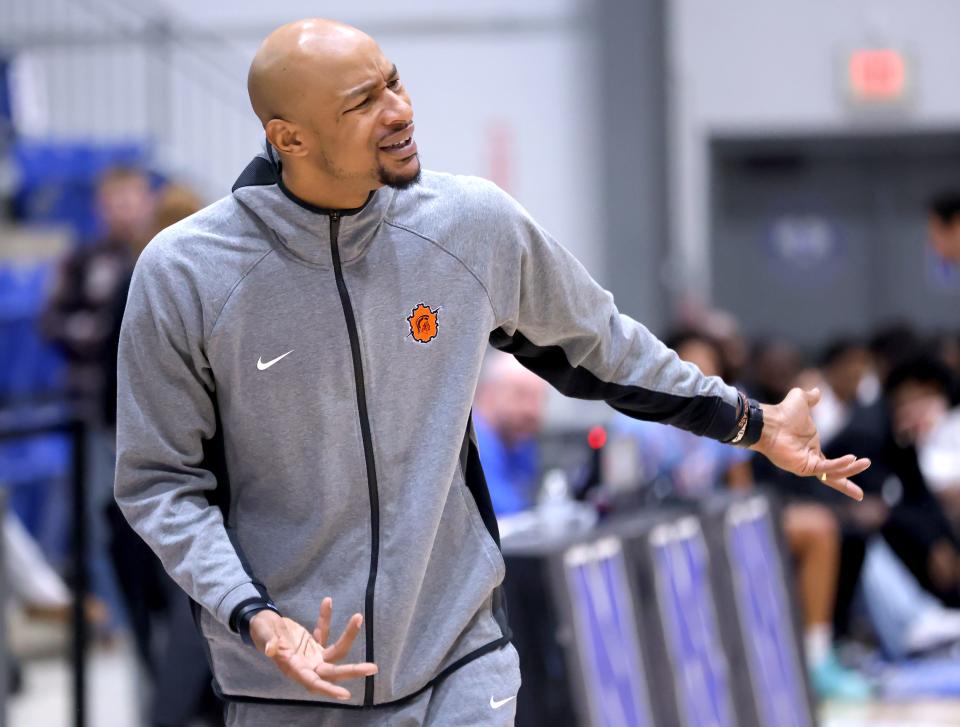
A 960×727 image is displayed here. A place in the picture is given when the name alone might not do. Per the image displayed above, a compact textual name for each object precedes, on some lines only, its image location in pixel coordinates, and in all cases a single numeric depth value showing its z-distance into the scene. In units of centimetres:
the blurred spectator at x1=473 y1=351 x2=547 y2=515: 1023
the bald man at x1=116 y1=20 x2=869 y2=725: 451
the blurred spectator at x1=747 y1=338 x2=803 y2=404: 1731
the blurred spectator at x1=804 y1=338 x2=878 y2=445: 1750
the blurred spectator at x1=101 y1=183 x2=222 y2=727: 930
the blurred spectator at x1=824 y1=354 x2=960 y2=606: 1491
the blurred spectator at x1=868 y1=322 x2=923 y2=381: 1884
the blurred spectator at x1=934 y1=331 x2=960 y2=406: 1814
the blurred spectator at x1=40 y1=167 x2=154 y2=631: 1330
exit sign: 2387
